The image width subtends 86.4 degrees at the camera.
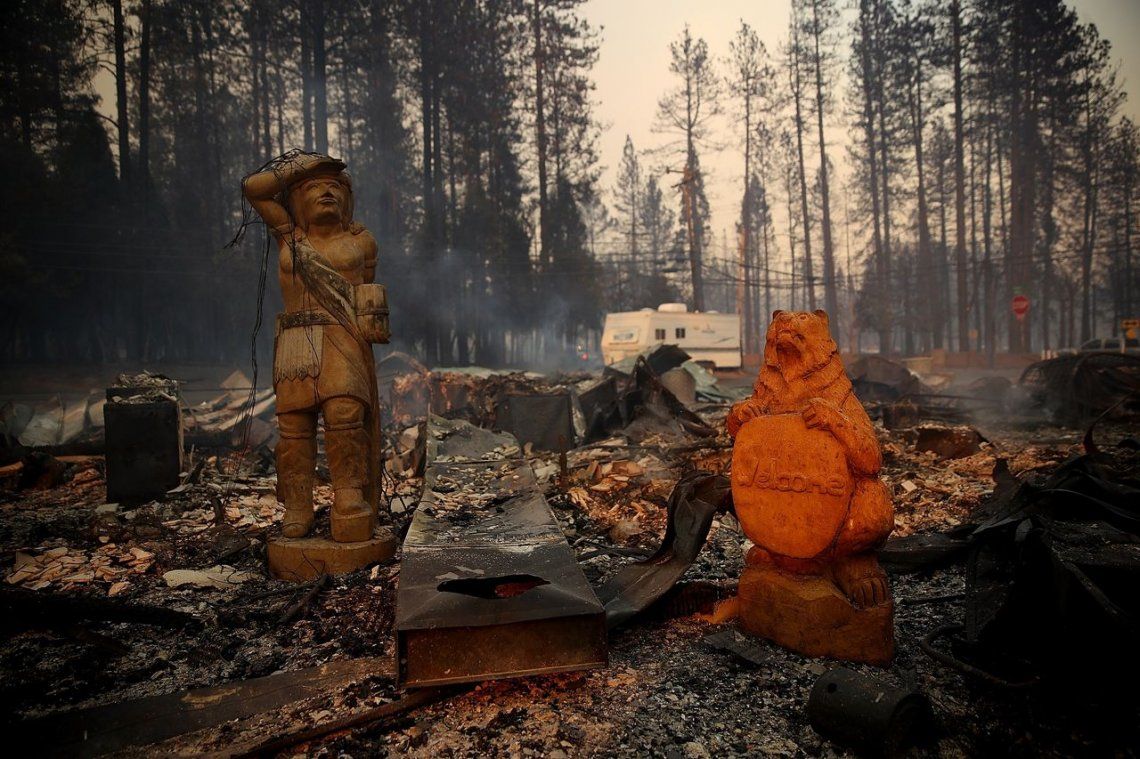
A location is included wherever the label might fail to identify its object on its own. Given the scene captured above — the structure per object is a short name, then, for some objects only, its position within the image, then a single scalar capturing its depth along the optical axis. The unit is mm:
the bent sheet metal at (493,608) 2527
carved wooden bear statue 2758
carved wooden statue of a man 4242
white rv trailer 20062
